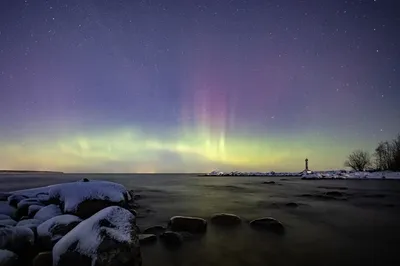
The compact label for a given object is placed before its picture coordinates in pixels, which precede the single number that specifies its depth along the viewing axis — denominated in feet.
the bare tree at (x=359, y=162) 269.85
